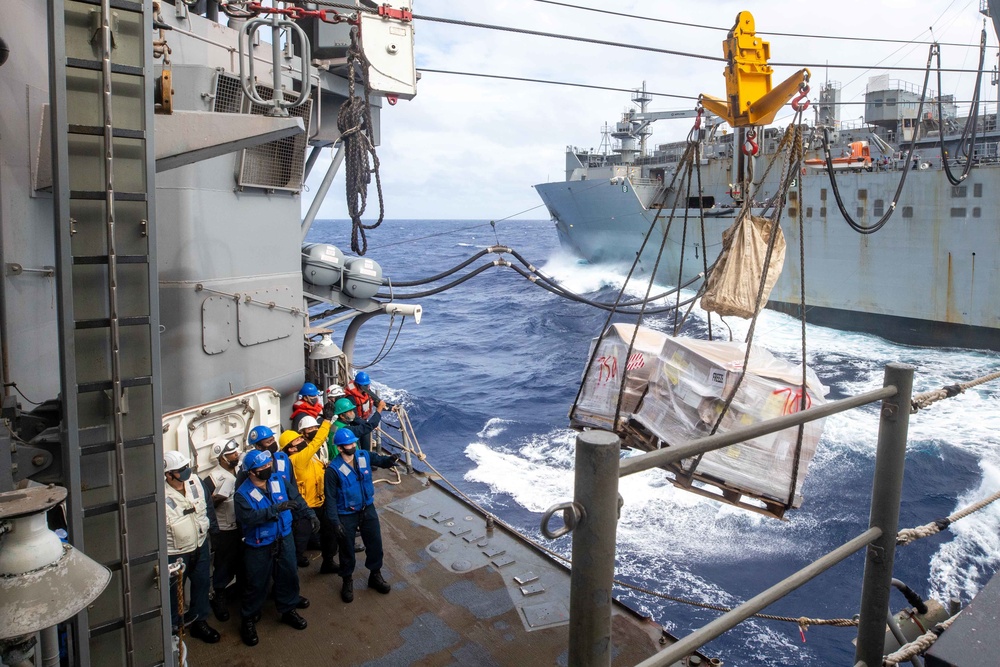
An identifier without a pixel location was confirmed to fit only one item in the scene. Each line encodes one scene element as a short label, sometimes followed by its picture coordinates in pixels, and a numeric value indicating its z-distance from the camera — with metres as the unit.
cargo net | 4.59
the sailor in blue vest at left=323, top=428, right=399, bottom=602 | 6.11
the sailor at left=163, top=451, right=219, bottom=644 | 5.20
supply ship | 23.92
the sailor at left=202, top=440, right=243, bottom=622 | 5.91
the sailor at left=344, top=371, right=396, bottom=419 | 8.72
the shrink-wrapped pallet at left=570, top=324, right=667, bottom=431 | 5.41
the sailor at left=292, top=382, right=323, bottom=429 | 7.69
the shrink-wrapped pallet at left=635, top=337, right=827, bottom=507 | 4.59
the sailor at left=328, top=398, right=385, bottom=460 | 7.30
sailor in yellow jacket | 6.37
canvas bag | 5.19
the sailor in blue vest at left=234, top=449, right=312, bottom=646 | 5.45
